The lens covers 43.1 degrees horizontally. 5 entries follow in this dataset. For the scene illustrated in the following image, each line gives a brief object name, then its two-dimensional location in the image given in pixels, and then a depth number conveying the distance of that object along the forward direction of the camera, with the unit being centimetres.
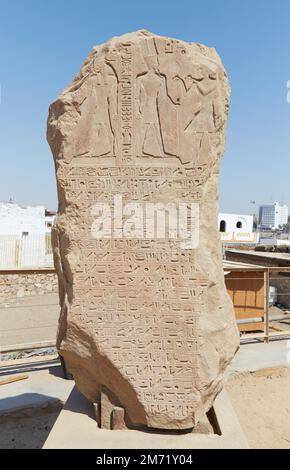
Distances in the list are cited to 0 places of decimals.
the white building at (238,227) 2736
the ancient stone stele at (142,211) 266
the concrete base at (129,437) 250
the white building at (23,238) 1318
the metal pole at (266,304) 563
